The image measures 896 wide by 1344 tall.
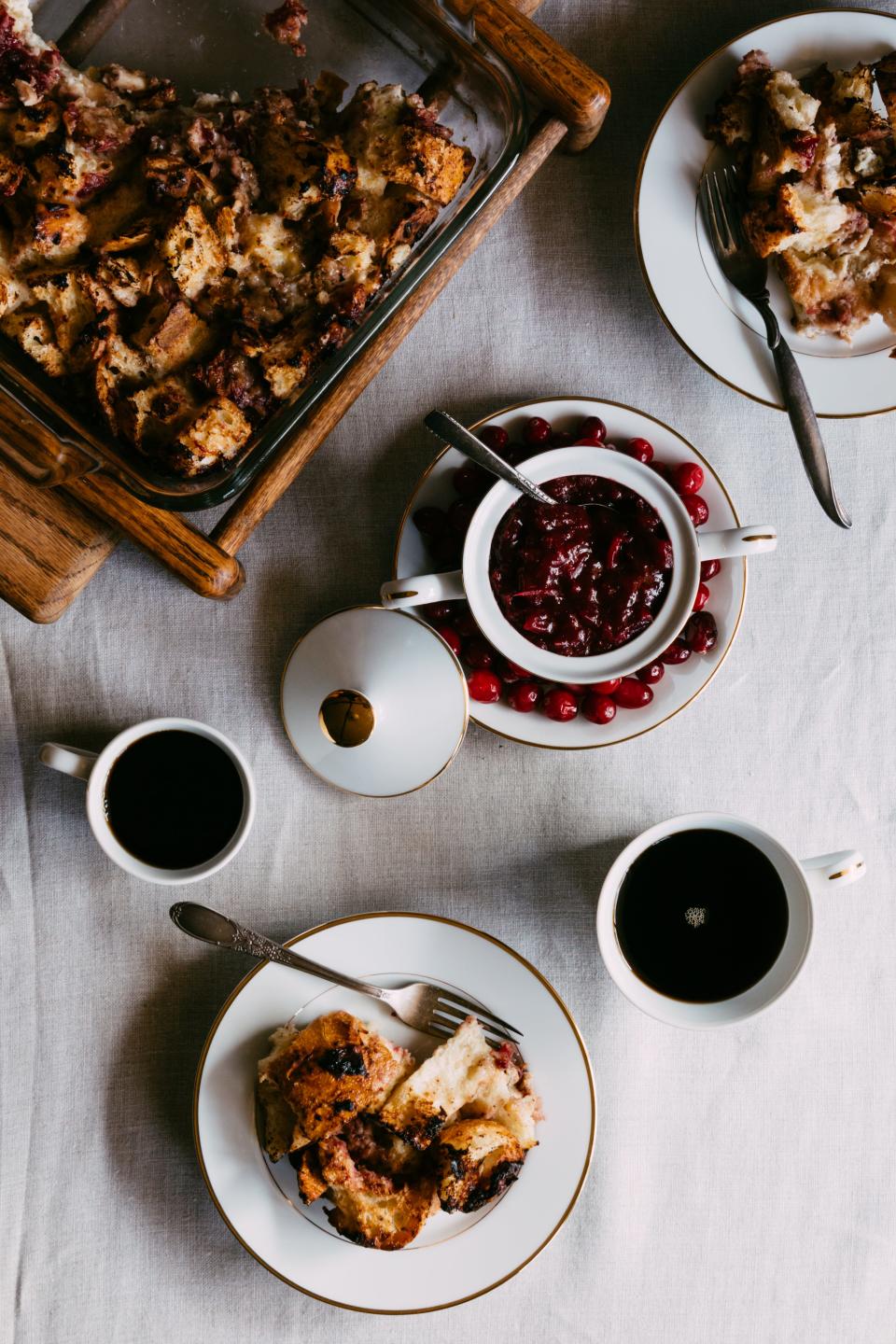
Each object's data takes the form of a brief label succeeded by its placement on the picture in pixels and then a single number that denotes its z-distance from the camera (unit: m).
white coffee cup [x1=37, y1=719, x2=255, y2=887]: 0.95
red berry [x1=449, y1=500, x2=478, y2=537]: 0.96
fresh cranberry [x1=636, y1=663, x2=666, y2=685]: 0.97
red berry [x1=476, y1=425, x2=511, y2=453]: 0.96
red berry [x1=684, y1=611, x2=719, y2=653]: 0.97
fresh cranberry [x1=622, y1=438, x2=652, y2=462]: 0.97
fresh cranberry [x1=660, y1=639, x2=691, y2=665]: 0.97
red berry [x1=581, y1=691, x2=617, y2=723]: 0.96
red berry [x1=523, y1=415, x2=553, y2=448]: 0.96
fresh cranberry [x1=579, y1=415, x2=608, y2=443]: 0.96
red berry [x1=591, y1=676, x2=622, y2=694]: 0.97
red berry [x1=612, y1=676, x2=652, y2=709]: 0.97
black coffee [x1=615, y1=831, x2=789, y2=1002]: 0.97
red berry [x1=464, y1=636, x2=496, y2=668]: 0.97
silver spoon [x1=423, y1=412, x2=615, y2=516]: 0.93
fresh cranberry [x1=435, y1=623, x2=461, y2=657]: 0.97
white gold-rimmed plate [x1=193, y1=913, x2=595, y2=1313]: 0.97
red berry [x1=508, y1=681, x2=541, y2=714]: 0.97
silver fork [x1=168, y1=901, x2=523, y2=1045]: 0.96
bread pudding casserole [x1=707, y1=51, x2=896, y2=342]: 0.93
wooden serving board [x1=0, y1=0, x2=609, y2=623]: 0.92
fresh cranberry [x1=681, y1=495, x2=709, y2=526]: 0.97
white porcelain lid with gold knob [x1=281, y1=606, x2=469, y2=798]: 0.96
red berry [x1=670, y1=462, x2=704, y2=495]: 0.97
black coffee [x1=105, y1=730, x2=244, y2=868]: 0.96
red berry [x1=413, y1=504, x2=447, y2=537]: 0.97
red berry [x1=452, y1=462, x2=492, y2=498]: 0.96
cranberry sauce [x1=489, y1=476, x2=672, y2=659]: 0.94
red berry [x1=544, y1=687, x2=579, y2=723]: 0.96
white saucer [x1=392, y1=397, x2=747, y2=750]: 0.97
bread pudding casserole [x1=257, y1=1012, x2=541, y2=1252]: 0.96
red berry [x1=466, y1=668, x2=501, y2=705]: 0.97
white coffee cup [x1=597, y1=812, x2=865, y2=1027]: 0.96
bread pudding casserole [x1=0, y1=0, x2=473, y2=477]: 0.87
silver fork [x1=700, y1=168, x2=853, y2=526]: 0.96
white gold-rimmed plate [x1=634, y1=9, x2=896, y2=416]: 0.95
